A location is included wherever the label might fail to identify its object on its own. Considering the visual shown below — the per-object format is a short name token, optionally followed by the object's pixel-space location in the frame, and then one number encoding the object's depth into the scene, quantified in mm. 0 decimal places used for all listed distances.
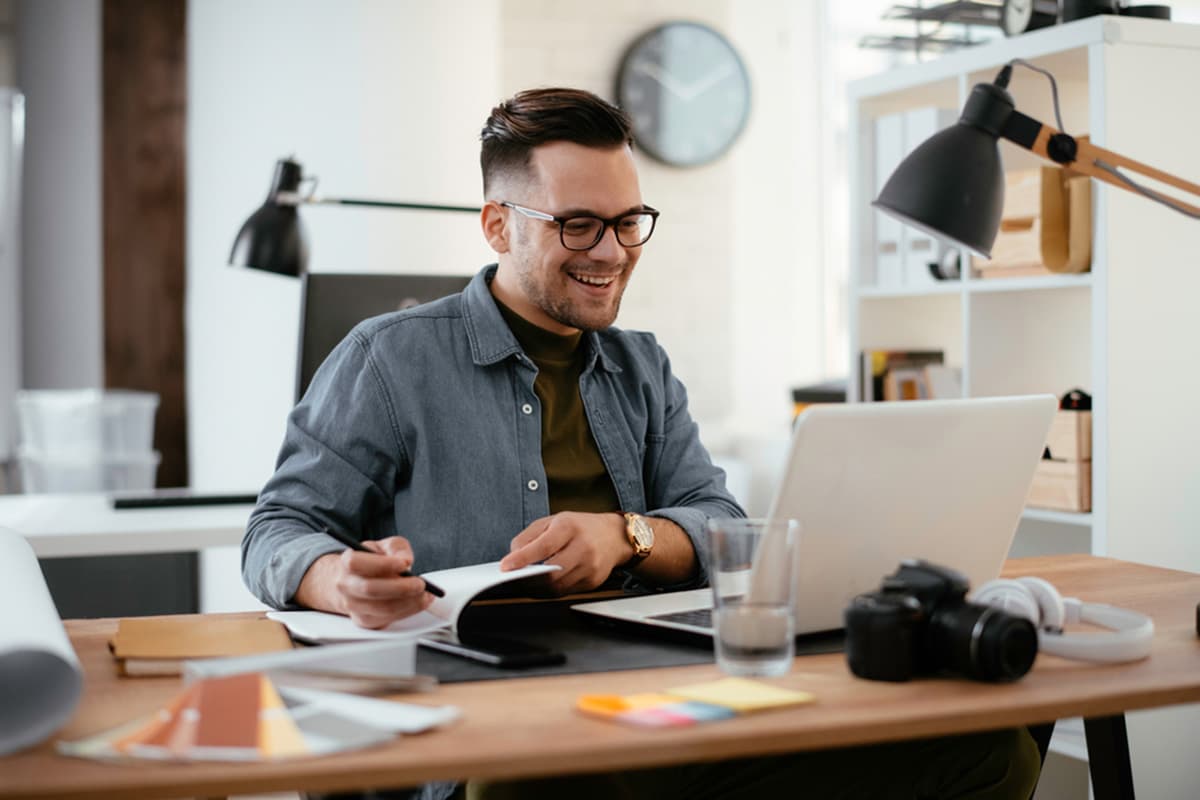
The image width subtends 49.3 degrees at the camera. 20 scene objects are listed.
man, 1407
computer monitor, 2354
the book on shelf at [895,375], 2801
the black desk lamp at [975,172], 1270
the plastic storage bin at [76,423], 4133
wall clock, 4836
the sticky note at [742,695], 960
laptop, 1111
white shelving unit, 2258
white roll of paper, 877
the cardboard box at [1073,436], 2326
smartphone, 1107
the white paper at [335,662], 960
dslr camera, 1032
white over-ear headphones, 1116
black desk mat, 1097
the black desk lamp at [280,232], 2725
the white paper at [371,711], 897
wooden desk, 816
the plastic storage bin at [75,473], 4164
